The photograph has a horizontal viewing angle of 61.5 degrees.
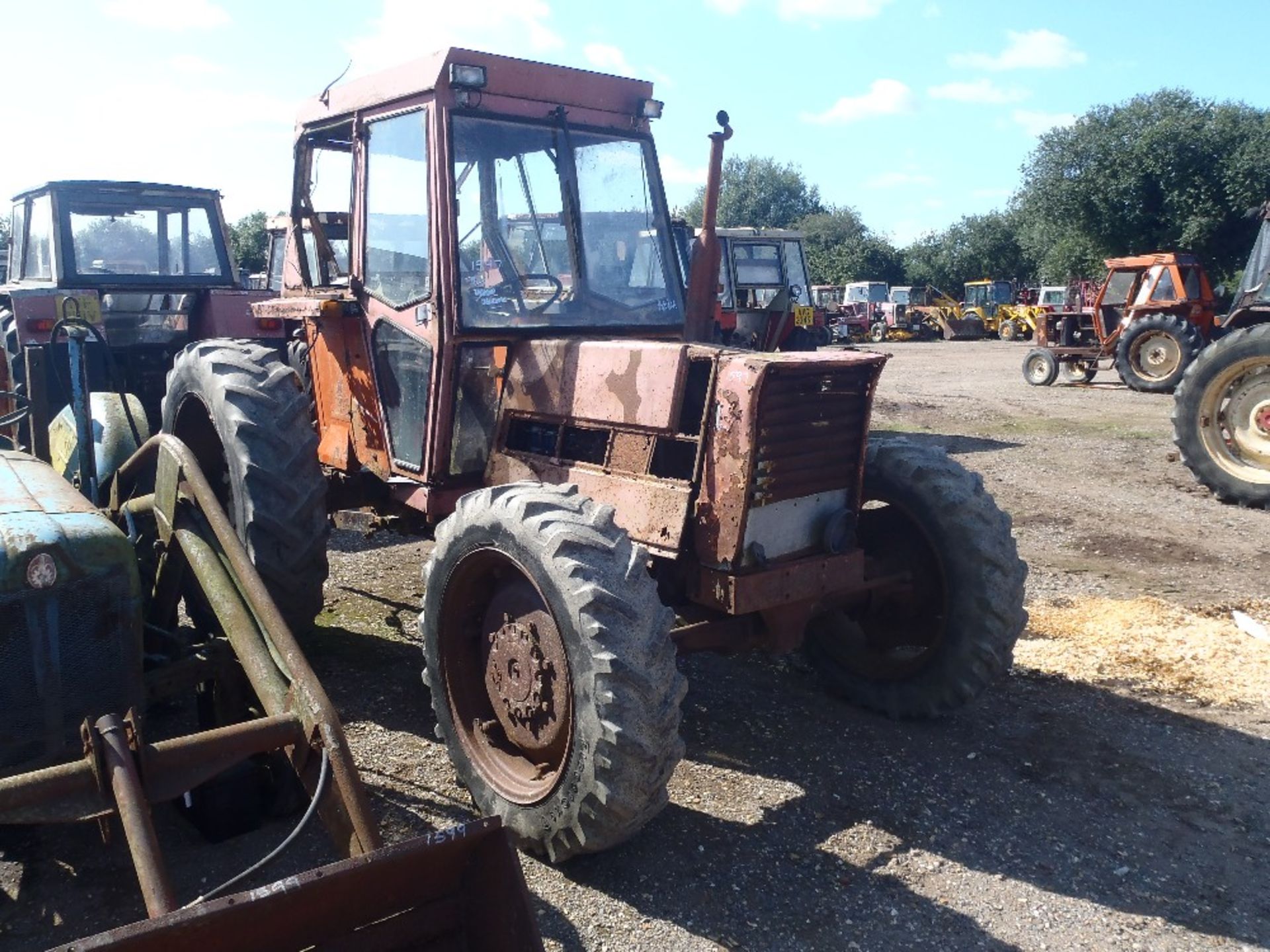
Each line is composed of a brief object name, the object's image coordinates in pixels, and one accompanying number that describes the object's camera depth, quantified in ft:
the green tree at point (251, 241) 114.93
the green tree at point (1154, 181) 100.83
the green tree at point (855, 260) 159.63
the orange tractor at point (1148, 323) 55.52
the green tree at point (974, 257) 159.02
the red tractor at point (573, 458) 11.12
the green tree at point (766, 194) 191.83
